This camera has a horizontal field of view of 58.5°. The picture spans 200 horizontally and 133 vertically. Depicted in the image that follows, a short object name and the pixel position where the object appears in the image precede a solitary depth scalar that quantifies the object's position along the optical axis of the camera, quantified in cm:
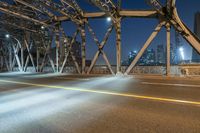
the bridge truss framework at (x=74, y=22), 1531
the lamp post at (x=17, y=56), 3054
